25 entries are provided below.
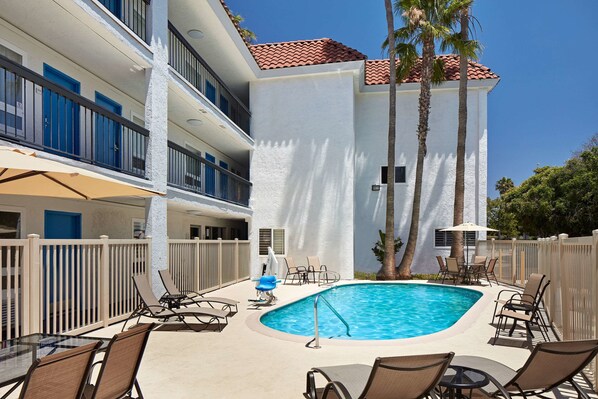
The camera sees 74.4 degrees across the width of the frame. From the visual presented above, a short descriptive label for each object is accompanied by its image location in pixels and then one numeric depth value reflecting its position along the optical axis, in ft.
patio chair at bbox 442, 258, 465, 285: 54.75
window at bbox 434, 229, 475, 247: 68.59
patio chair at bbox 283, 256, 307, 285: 55.98
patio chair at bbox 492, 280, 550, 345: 23.88
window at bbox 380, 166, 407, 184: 70.38
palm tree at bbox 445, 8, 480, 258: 62.75
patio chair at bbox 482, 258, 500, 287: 55.07
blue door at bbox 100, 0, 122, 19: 36.83
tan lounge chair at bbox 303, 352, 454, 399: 10.56
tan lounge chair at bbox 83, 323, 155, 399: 11.35
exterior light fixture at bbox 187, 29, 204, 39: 48.70
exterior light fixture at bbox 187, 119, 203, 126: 50.06
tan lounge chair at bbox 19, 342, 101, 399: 9.09
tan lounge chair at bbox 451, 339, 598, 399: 11.43
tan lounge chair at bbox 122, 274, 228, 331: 26.61
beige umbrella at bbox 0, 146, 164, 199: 15.71
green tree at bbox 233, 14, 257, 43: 81.77
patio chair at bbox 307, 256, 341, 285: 57.16
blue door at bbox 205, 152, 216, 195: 53.52
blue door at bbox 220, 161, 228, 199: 55.47
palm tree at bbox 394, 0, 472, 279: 61.93
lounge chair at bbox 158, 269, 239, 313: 31.09
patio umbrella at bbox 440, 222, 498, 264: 57.16
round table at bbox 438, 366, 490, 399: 11.28
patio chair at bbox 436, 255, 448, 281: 57.06
